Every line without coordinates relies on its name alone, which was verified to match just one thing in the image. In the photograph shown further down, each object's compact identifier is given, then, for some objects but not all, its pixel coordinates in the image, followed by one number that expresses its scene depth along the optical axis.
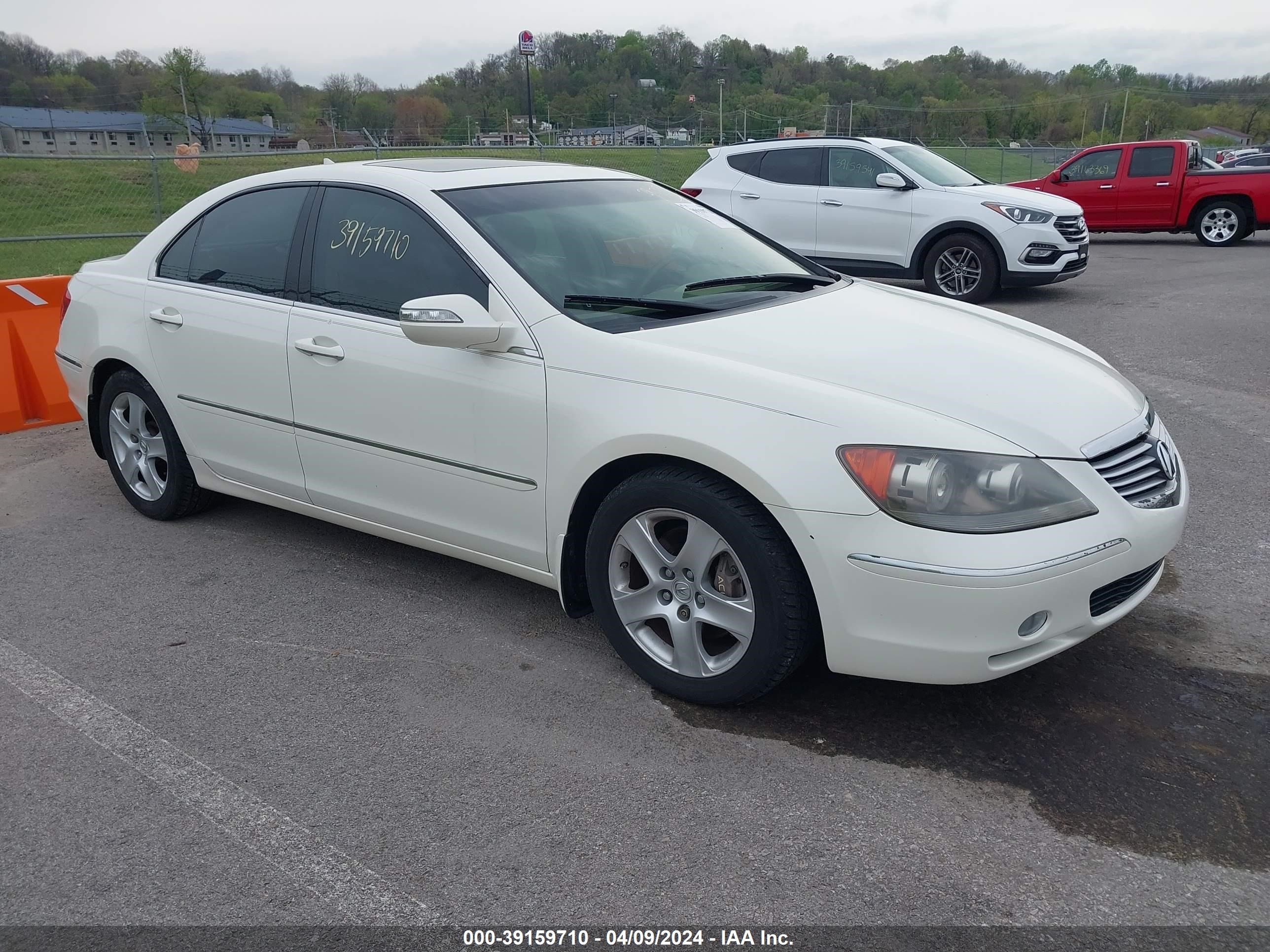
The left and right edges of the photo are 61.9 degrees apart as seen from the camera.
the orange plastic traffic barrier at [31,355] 6.84
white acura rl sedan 2.87
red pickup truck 16.78
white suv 10.98
